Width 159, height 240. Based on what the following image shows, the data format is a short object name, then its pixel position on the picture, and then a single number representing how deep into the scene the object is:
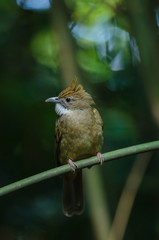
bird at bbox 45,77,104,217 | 6.38
